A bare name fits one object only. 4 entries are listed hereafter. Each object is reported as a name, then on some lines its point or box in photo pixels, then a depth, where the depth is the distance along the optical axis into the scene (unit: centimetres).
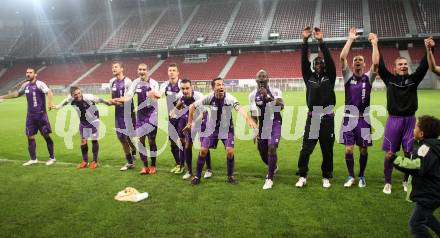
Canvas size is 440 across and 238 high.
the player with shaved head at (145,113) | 860
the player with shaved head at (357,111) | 695
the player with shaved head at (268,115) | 742
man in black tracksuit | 688
